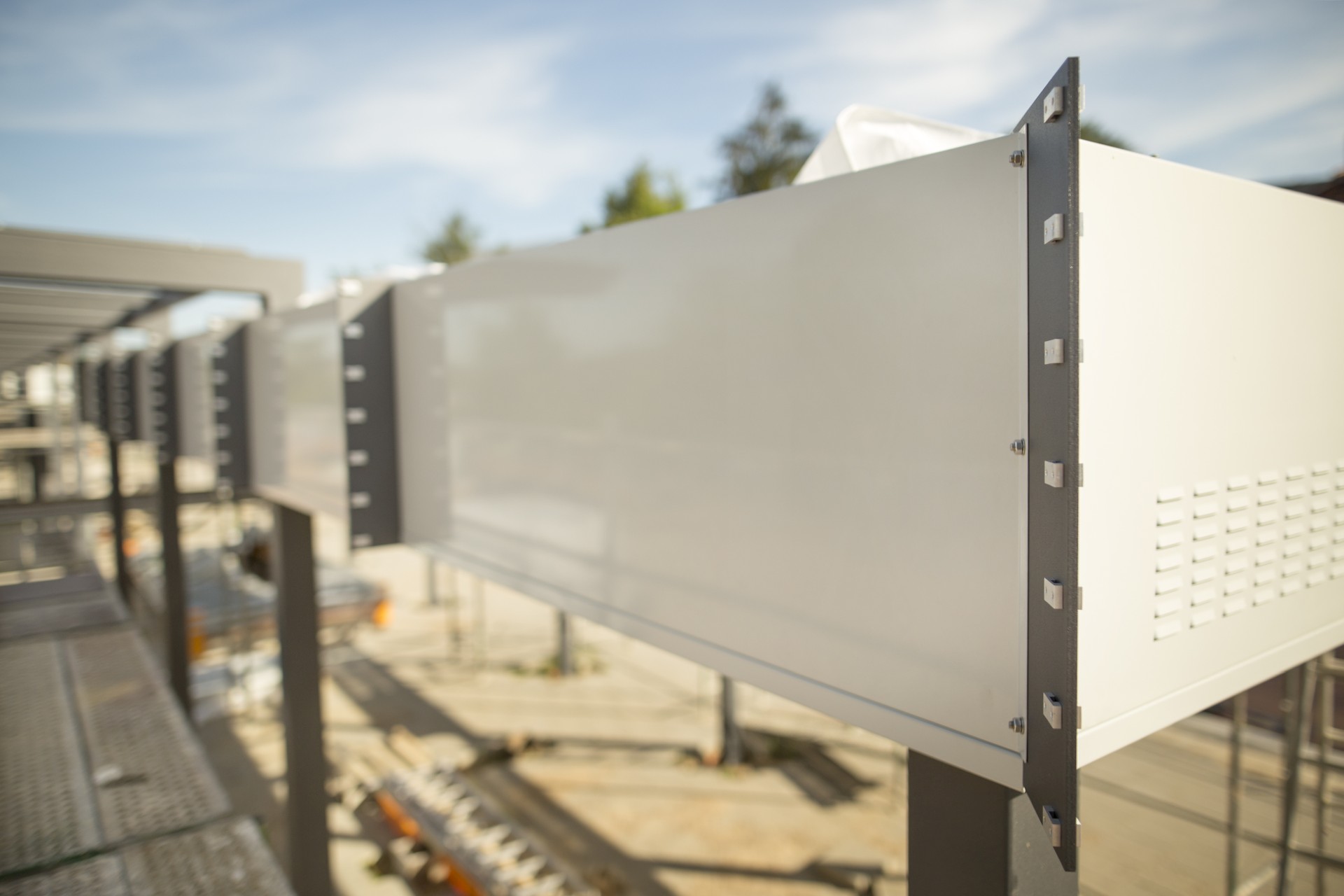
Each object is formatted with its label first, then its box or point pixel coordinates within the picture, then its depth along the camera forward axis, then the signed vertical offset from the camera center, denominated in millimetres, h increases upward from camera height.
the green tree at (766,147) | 28969 +9793
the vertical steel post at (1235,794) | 4562 -2528
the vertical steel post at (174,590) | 6820 -1750
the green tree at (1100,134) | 21250 +7408
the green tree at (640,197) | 30734 +8453
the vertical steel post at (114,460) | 7180 -516
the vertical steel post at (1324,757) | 3920 -1924
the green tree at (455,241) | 38688 +8423
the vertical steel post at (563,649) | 11328 -3784
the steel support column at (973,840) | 1203 -743
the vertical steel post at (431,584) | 15539 -3744
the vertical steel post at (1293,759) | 3719 -1894
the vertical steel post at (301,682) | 3979 -1462
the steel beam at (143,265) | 3926 +835
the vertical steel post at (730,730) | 8844 -3918
